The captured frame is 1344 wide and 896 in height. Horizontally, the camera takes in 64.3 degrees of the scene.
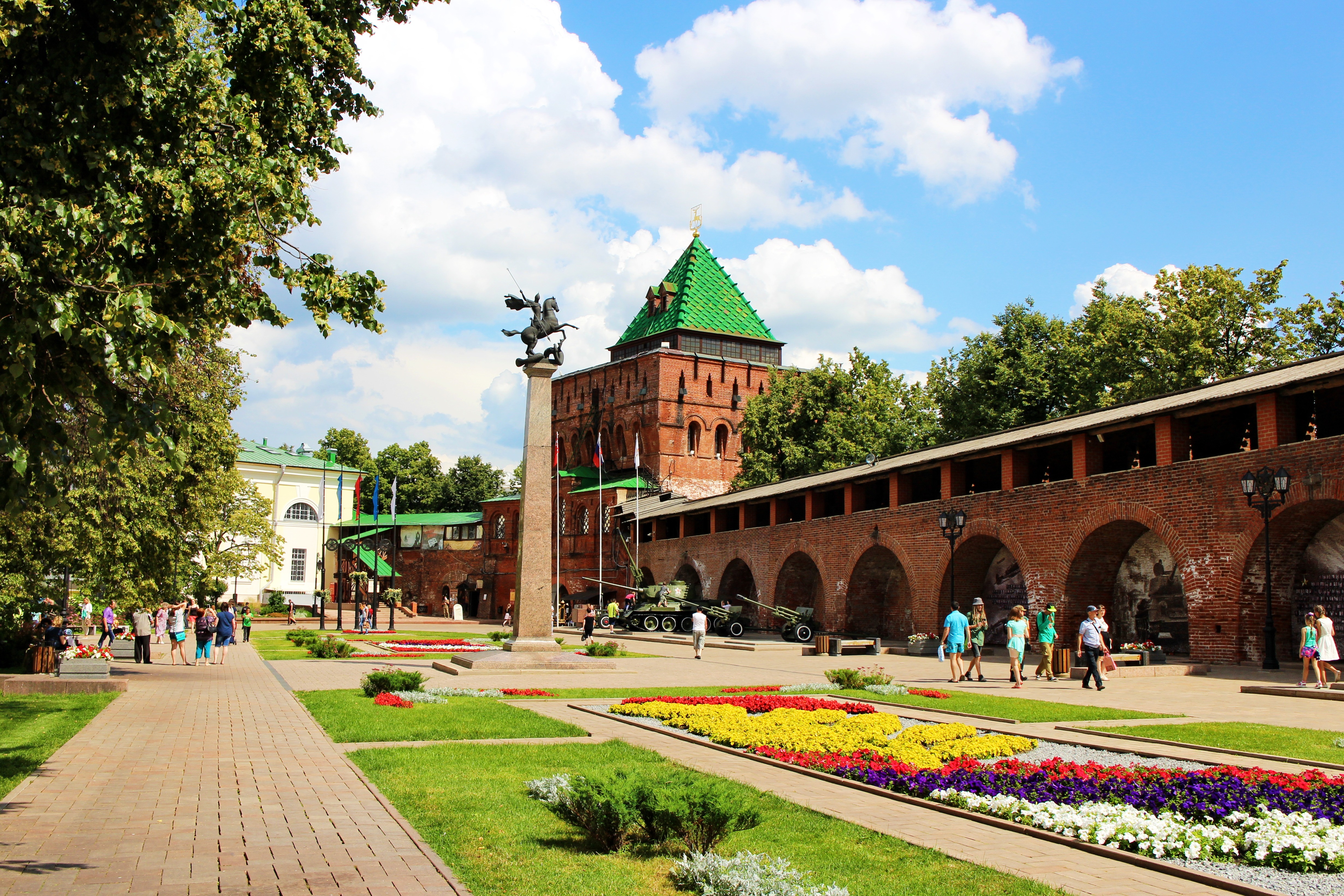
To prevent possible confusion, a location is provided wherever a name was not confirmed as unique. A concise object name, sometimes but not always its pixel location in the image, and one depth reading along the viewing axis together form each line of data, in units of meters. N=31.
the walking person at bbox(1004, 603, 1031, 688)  18.17
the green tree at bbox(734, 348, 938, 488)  56.03
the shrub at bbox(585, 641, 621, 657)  25.28
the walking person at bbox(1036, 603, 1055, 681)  20.14
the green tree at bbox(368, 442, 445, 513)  92.88
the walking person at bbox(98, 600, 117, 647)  25.86
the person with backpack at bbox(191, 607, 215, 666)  25.17
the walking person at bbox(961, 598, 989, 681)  19.98
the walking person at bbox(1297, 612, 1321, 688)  16.25
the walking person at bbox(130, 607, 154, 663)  23.62
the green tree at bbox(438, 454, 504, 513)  94.69
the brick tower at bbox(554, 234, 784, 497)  66.69
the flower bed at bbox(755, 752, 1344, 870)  6.25
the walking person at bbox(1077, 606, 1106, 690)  17.88
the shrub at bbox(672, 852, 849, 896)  5.07
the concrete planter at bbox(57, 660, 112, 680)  16.80
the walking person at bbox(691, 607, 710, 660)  28.39
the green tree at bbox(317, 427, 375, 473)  92.56
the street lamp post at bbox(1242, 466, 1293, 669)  19.41
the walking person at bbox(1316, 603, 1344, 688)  16.42
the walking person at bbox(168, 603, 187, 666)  24.84
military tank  42.59
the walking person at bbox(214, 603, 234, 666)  25.78
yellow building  67.75
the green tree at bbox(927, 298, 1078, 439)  46.44
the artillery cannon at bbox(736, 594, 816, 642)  37.06
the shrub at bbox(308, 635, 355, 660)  27.27
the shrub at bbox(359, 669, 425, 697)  15.73
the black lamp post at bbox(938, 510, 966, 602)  26.92
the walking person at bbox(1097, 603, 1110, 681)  18.61
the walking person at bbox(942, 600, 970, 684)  20.08
